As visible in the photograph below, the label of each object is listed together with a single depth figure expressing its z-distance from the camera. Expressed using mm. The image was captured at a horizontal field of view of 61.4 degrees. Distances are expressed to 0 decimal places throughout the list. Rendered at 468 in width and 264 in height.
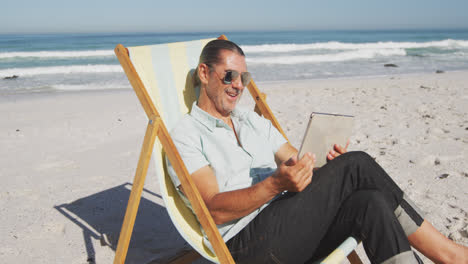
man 1625
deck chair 1721
